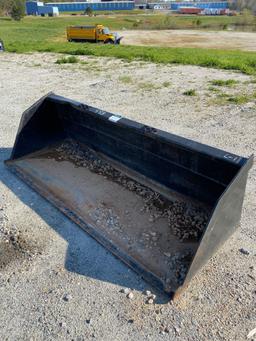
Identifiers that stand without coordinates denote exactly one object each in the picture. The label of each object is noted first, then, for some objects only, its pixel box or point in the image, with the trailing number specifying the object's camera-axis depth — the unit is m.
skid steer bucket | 3.12
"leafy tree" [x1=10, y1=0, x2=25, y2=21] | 54.10
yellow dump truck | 25.22
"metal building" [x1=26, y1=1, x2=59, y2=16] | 72.44
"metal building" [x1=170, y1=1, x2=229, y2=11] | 105.34
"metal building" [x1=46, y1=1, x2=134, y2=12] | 94.81
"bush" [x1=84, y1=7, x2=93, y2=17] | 76.25
